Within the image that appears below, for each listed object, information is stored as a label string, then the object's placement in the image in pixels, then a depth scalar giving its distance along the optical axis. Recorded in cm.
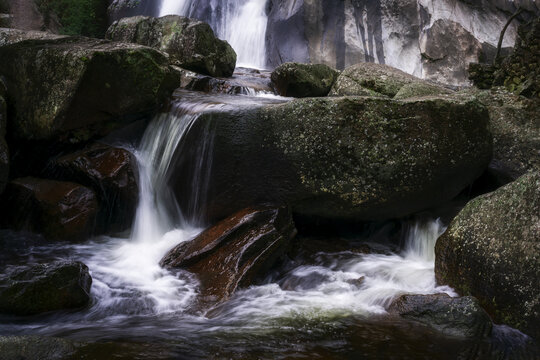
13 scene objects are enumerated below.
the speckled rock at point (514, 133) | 594
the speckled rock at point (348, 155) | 523
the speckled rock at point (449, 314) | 342
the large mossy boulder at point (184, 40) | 1097
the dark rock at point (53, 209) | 541
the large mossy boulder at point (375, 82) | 887
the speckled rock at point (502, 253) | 342
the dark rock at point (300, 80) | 1041
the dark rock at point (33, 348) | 248
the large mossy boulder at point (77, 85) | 589
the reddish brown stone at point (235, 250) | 444
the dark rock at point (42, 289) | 363
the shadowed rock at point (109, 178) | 584
